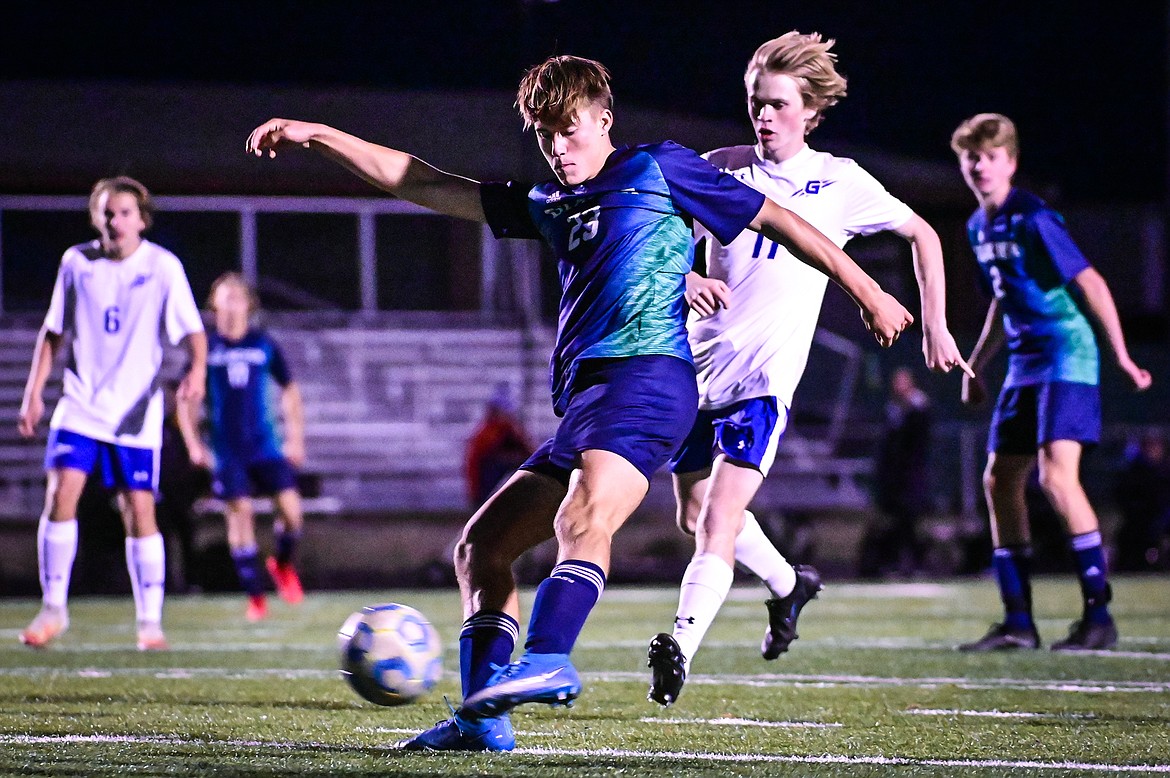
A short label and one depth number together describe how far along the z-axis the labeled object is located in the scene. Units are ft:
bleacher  136.56
